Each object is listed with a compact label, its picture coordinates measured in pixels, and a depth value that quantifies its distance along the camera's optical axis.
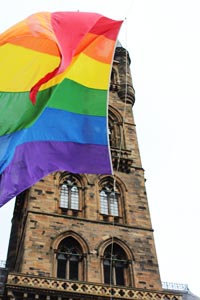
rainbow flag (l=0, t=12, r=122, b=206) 12.02
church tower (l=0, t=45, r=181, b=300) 20.91
